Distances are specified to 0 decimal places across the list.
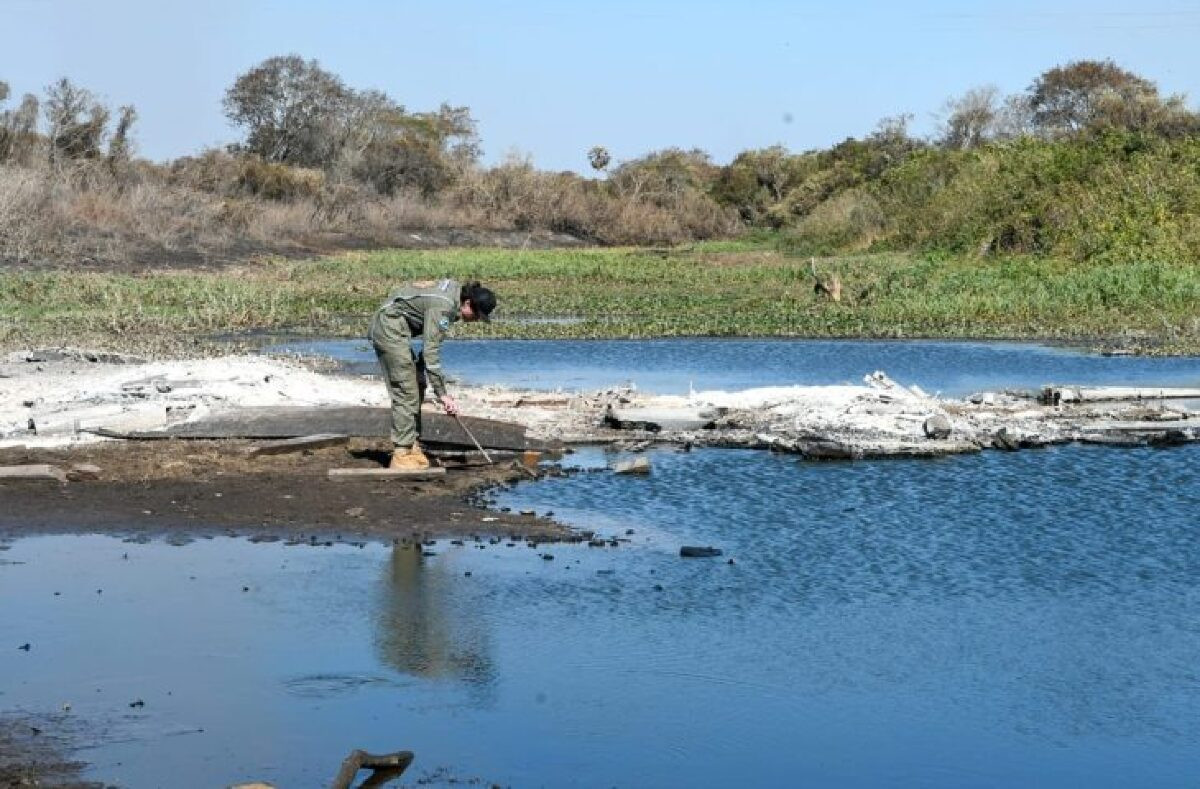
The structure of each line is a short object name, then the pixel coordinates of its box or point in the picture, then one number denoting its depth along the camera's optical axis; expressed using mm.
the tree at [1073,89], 79994
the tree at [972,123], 75750
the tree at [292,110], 72750
